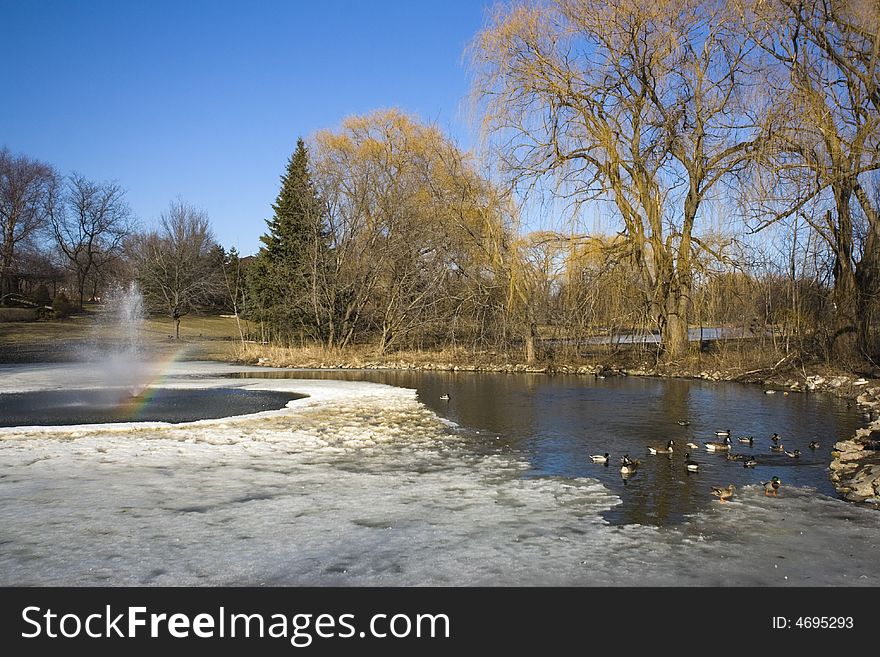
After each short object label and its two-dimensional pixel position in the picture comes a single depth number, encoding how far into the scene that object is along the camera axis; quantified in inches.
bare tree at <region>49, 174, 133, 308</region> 2225.6
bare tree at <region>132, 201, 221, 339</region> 1737.2
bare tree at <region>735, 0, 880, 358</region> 605.6
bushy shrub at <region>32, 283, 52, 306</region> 1893.5
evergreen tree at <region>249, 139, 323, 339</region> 1122.7
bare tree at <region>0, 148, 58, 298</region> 1841.8
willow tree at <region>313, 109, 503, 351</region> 1058.7
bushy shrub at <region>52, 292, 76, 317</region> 1791.3
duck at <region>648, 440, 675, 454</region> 357.7
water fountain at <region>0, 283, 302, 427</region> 493.7
